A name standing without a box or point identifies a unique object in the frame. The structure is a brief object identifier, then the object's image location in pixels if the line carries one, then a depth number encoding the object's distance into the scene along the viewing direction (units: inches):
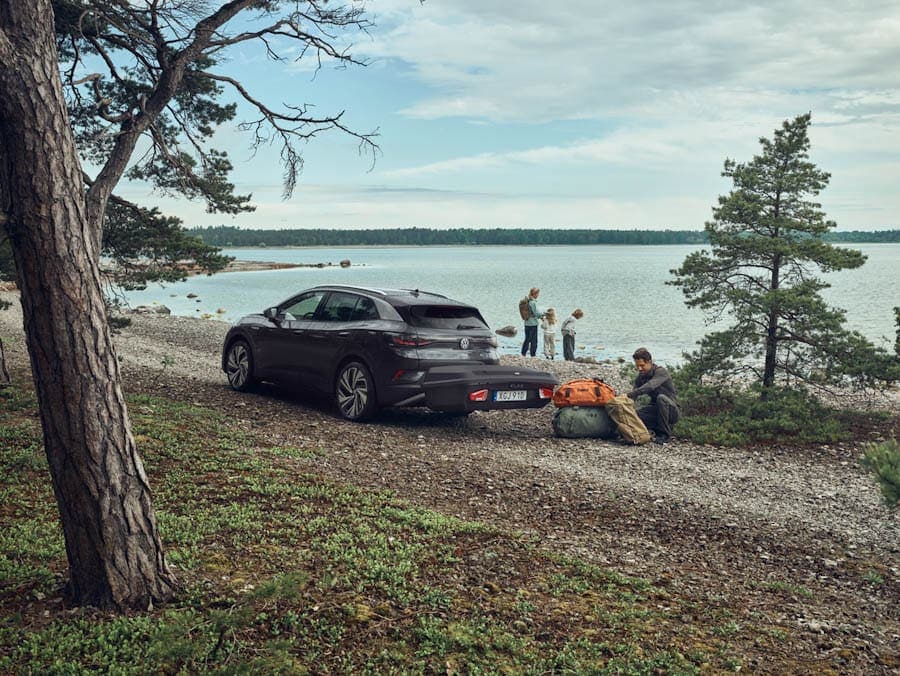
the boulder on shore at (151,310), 1575.5
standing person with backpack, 872.9
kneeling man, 441.1
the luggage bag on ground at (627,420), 430.9
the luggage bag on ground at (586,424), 441.4
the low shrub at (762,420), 459.2
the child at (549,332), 944.0
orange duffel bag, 443.2
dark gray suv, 413.1
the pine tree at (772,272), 497.0
